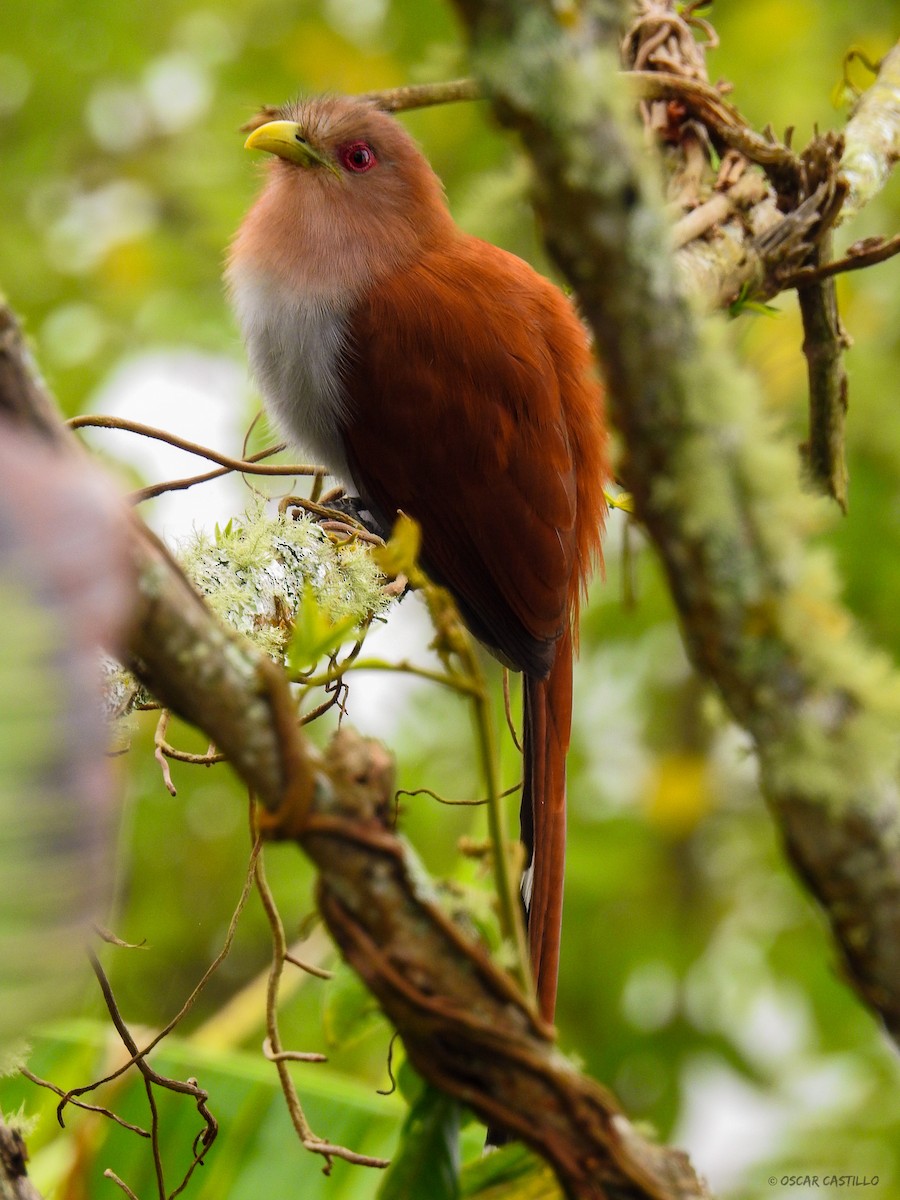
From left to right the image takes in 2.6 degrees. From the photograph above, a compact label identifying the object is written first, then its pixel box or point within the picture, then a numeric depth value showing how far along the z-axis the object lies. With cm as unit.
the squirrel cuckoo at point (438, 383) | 682
